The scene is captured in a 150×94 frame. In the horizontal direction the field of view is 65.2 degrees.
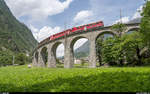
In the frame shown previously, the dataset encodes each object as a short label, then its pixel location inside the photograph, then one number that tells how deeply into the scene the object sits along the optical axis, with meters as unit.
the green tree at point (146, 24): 14.68
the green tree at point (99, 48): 31.86
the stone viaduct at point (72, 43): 26.75
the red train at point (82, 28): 26.76
